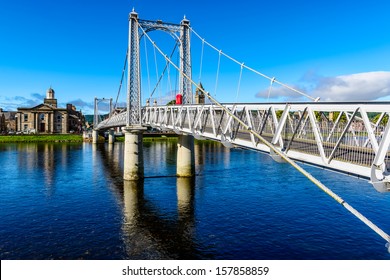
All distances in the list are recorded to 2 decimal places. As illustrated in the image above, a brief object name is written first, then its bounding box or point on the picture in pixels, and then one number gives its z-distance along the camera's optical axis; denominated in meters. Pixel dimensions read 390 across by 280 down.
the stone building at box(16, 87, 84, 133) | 139.75
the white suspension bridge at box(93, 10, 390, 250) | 12.13
